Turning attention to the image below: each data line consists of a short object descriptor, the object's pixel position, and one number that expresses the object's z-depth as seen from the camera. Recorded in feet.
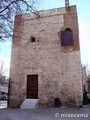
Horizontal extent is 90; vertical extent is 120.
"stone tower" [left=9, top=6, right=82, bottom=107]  26.40
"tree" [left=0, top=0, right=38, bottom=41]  15.23
